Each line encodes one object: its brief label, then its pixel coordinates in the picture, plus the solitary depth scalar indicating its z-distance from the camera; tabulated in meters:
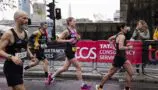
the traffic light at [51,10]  12.60
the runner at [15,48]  3.61
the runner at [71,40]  5.79
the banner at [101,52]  7.64
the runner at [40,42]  6.87
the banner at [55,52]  8.06
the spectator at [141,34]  7.71
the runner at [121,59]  5.42
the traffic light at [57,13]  13.11
